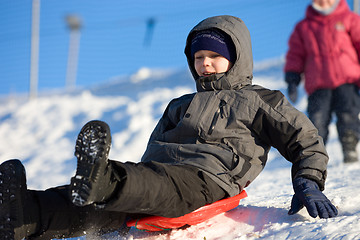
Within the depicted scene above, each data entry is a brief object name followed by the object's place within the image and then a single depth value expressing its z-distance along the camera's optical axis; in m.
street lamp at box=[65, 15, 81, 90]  30.30
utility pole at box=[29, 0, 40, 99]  18.83
